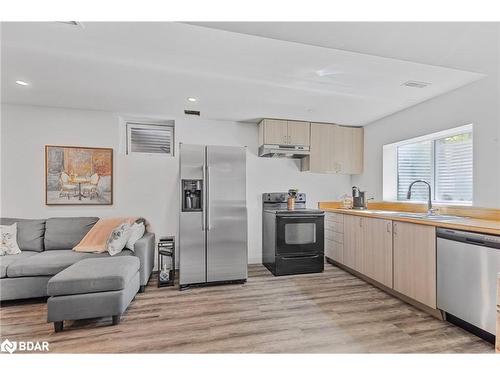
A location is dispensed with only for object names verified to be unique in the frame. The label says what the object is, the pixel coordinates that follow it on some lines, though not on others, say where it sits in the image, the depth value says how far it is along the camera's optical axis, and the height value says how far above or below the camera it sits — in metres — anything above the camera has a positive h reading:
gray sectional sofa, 2.44 -0.77
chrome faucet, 2.82 -0.24
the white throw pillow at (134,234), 2.89 -0.60
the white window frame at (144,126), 3.72 +0.95
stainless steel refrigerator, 2.99 -0.37
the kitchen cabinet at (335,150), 4.00 +0.62
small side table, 3.03 -0.98
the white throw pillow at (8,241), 2.70 -0.63
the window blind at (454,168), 2.76 +0.23
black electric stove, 3.45 -0.81
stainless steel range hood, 3.74 +0.56
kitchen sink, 2.52 -0.33
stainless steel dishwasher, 1.79 -0.73
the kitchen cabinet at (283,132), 3.74 +0.86
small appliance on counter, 3.92 -0.21
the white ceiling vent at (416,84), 2.51 +1.09
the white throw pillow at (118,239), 2.75 -0.62
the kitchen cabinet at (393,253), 2.27 -0.76
